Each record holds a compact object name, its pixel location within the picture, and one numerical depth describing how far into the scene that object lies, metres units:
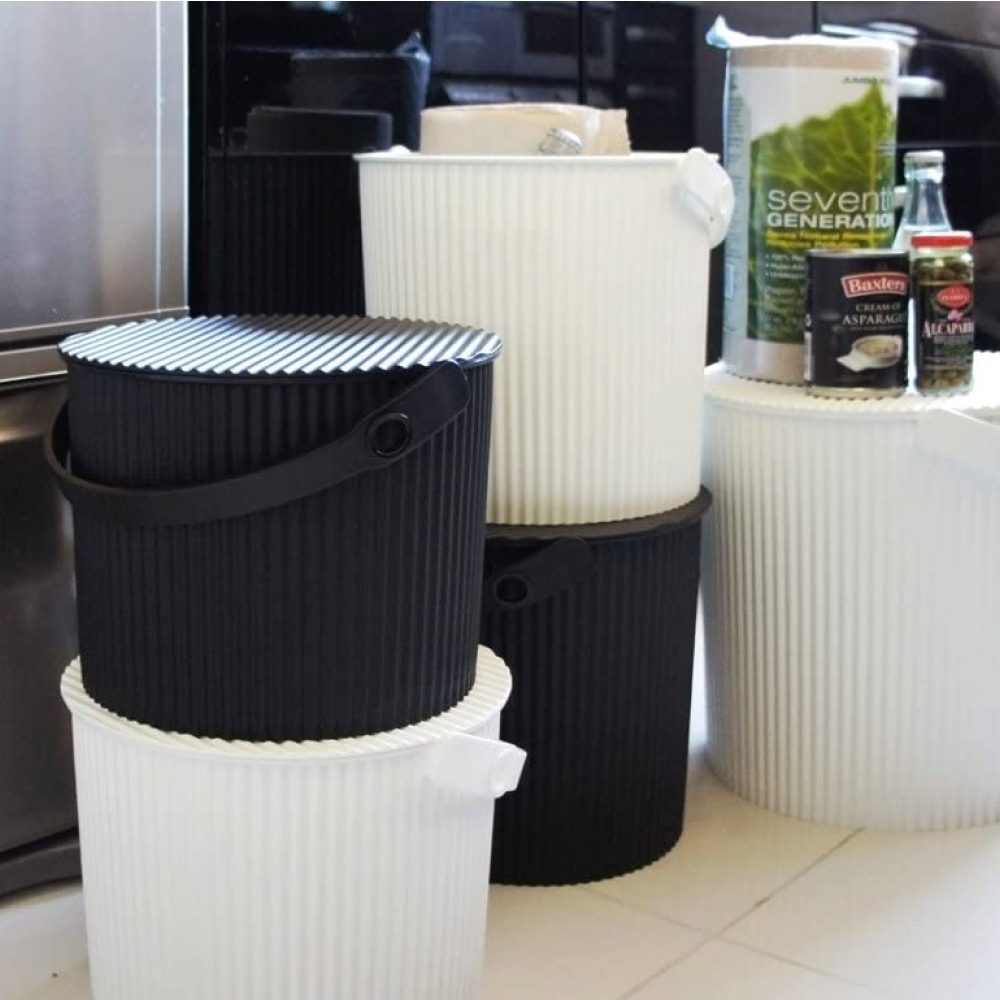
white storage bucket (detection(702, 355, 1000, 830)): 1.40
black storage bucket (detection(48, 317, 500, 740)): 0.98
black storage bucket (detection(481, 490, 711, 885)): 1.31
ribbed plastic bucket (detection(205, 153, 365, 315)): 1.43
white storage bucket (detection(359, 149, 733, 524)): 1.28
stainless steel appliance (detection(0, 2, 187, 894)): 1.25
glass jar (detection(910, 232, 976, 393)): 1.40
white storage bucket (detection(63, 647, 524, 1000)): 1.02
